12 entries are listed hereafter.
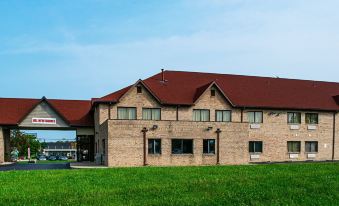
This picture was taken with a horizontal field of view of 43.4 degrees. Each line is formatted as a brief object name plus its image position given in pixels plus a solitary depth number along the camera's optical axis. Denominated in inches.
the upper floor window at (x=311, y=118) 1646.2
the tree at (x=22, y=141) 3129.9
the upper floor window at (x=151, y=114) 1440.7
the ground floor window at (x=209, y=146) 1393.7
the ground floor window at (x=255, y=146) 1553.9
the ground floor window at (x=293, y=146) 1614.2
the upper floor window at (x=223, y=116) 1519.4
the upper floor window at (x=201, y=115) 1499.8
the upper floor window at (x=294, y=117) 1616.6
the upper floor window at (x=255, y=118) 1566.2
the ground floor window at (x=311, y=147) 1644.9
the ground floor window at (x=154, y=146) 1331.4
